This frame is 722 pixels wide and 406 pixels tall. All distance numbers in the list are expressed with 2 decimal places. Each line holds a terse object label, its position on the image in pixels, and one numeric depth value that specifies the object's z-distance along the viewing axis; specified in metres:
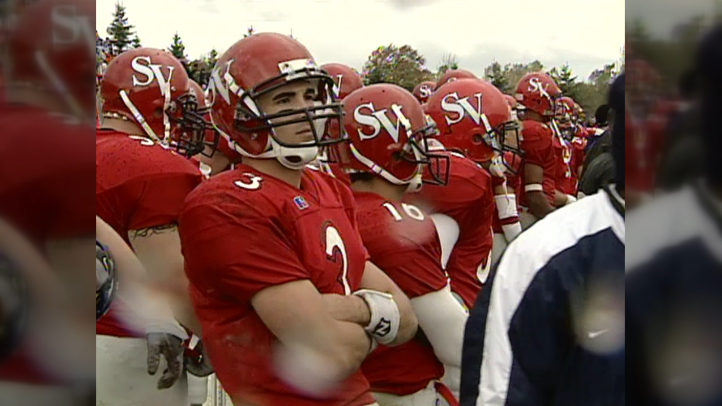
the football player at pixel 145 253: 5.96
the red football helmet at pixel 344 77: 11.23
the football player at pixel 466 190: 7.63
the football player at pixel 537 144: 13.34
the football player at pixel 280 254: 4.47
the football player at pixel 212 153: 8.09
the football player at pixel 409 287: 6.09
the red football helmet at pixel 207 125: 7.96
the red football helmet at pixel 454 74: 15.28
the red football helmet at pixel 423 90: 15.83
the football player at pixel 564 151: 14.86
